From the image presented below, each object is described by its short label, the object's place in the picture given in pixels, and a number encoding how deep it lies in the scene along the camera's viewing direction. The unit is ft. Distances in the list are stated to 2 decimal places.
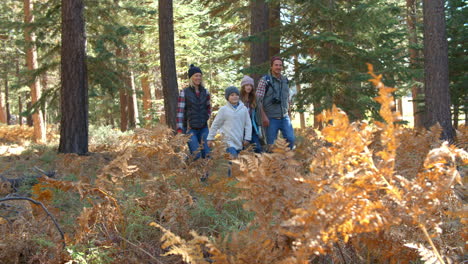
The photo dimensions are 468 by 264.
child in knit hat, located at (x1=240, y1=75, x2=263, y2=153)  23.66
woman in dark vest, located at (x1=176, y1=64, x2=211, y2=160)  22.24
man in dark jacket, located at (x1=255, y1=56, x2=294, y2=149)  23.40
